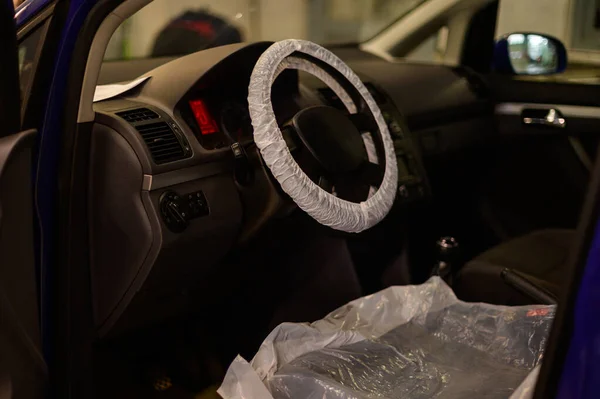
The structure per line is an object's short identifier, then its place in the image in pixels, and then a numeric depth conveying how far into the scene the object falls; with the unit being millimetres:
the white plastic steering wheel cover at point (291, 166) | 1544
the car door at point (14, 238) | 1231
